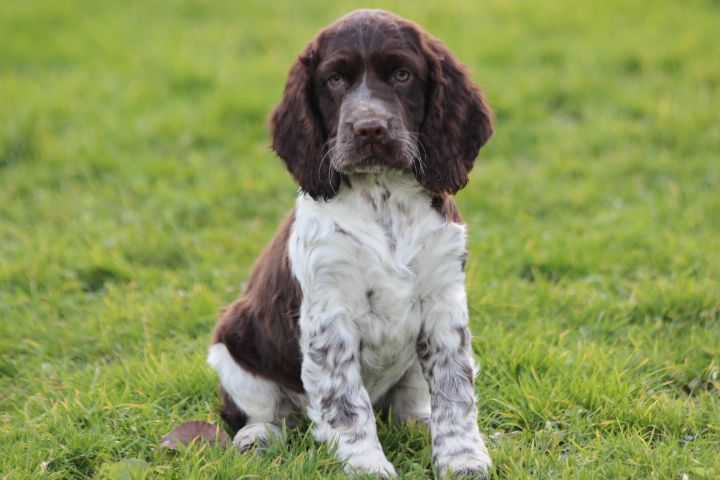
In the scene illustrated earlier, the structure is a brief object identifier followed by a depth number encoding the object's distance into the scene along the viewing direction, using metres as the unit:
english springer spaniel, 7.48
